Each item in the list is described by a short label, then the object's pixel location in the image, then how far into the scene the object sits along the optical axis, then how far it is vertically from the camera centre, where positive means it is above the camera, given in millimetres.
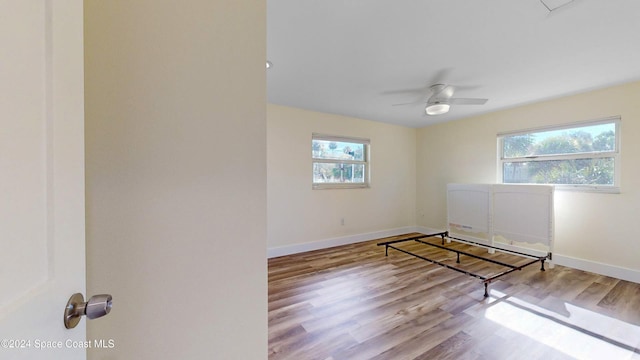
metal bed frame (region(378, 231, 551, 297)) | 2389 -1041
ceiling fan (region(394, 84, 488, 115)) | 2689 +888
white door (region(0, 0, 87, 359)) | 347 +6
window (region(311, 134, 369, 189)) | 4062 +309
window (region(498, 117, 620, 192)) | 2885 +301
